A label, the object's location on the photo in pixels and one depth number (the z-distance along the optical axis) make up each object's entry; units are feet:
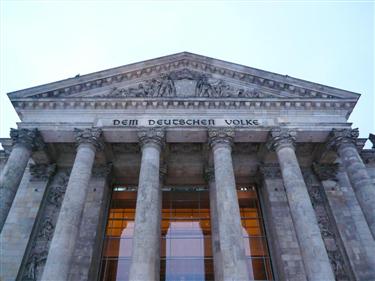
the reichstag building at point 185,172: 50.96
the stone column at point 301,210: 42.60
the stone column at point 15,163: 48.47
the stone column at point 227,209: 41.81
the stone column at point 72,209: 42.38
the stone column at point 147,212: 41.88
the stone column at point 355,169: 49.41
